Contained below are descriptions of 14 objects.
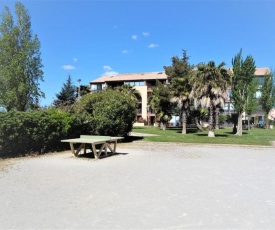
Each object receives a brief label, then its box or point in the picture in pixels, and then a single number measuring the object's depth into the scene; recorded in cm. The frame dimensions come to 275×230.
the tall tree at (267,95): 4659
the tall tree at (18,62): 2420
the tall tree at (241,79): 2662
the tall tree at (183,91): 2772
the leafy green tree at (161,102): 3521
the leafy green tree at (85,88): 5184
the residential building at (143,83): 5691
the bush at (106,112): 1611
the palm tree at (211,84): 2266
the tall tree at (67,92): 5403
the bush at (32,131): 1069
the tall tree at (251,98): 2758
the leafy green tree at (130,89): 4110
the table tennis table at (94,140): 1041
